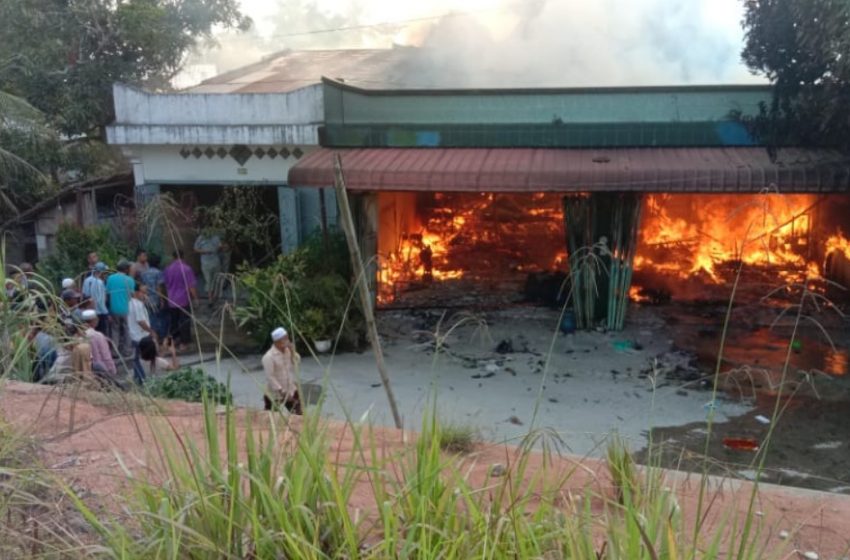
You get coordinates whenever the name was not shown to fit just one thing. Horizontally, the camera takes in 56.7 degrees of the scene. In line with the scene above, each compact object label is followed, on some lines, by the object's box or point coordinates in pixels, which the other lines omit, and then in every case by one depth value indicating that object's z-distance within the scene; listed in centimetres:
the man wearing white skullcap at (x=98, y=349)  656
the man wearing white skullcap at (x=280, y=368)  627
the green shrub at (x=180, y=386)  668
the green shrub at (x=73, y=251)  1176
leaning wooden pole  404
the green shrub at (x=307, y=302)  970
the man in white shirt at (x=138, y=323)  823
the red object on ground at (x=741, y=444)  708
